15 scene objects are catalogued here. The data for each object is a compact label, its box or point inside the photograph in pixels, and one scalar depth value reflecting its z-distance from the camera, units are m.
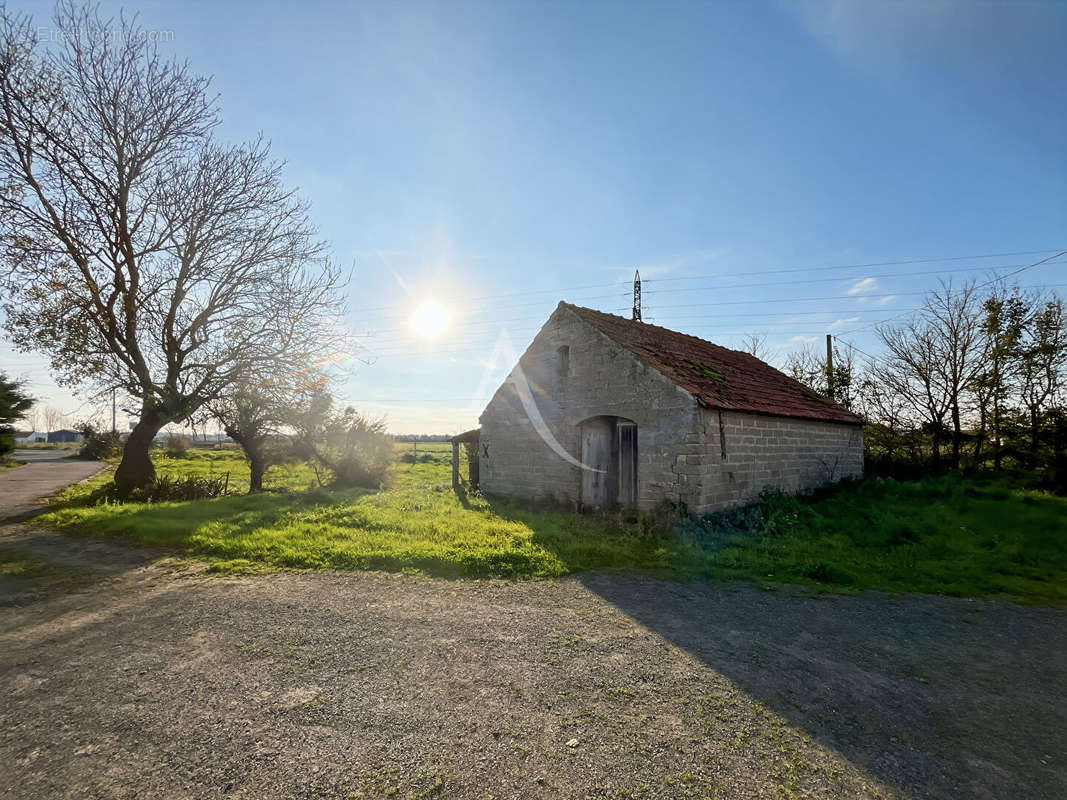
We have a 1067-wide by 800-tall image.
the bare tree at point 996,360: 16.41
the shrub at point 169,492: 14.34
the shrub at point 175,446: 42.00
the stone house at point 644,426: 10.58
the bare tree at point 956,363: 17.16
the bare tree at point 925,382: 17.56
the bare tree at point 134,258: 12.48
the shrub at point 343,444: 22.02
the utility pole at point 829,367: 21.58
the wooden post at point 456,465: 17.66
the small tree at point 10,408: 28.06
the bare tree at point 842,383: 20.85
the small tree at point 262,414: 15.48
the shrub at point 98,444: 40.53
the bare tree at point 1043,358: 15.71
